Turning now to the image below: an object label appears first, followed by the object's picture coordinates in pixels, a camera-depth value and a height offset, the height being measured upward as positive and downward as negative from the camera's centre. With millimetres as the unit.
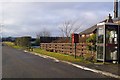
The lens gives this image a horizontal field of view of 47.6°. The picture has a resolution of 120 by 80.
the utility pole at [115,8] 15343 +3688
